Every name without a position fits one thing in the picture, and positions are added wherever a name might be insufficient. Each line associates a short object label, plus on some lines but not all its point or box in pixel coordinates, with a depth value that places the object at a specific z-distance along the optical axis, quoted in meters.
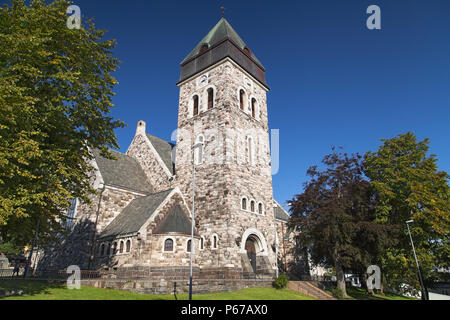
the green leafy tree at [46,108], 11.22
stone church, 22.16
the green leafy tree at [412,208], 22.62
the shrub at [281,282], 21.47
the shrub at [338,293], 22.62
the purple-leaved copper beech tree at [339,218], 22.16
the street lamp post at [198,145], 28.24
